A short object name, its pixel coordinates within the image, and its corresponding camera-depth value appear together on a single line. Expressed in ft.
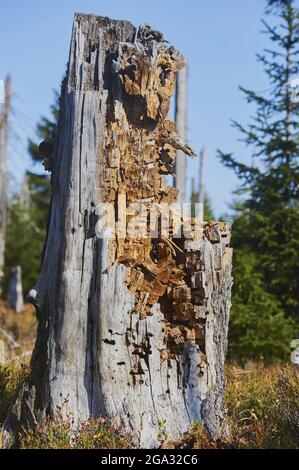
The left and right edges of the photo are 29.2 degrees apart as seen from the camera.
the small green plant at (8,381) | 21.16
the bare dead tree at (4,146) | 79.25
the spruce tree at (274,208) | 36.32
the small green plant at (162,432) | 16.89
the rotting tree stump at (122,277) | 17.70
